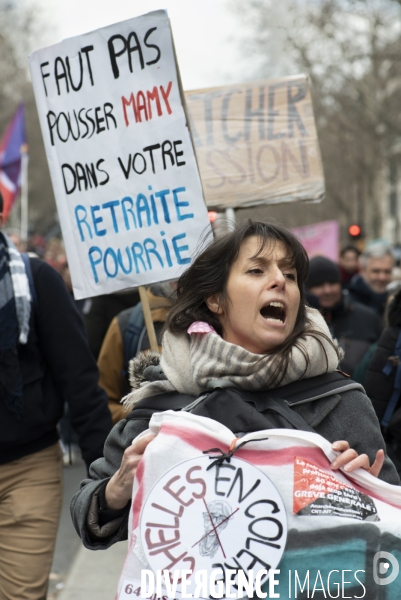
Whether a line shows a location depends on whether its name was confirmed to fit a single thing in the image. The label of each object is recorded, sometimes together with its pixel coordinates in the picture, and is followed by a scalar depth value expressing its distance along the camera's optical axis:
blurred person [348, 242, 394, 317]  8.13
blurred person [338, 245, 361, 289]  11.32
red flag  15.45
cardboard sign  5.87
